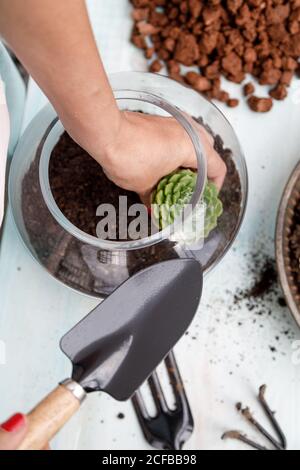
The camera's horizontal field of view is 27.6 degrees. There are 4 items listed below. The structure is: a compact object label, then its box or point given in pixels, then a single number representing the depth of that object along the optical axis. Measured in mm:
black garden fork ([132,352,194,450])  646
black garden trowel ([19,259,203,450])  530
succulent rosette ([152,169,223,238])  553
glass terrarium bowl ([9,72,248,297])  580
